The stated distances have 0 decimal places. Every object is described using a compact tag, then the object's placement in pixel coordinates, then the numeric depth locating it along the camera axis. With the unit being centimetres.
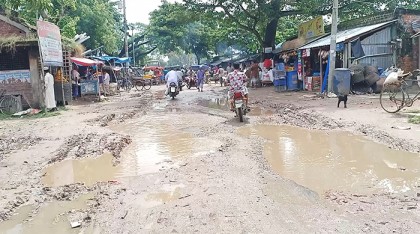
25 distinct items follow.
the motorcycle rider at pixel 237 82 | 1062
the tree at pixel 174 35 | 4384
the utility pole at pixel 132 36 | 4896
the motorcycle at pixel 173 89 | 1762
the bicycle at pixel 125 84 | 2982
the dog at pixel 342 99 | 1181
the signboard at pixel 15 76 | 1519
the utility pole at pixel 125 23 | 3228
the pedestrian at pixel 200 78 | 2427
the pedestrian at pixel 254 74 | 2480
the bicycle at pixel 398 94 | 998
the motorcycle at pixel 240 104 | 1049
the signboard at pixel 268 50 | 2605
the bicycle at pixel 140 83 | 3125
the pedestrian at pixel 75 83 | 1934
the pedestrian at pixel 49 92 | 1424
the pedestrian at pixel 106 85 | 2274
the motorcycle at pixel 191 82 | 2756
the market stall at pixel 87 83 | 1927
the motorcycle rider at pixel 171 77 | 1741
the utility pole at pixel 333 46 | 1484
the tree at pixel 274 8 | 2167
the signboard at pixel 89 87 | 1925
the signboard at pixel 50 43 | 1360
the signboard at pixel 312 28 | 2134
